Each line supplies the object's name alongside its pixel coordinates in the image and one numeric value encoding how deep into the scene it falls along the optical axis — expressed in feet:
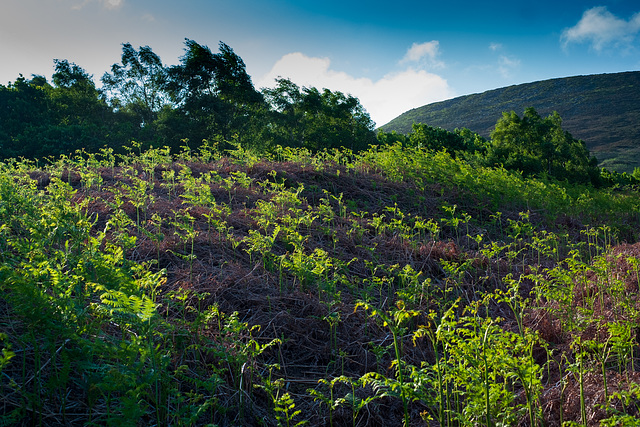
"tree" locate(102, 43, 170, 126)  89.66
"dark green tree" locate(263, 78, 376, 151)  83.20
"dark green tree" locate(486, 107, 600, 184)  70.49
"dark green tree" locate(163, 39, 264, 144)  77.87
